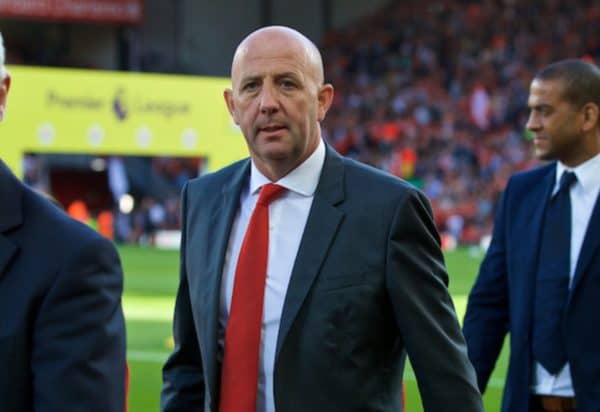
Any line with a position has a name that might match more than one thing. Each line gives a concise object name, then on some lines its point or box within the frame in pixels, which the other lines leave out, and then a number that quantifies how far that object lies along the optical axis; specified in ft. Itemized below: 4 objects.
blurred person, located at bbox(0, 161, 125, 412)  12.54
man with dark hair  24.06
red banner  221.10
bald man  17.63
